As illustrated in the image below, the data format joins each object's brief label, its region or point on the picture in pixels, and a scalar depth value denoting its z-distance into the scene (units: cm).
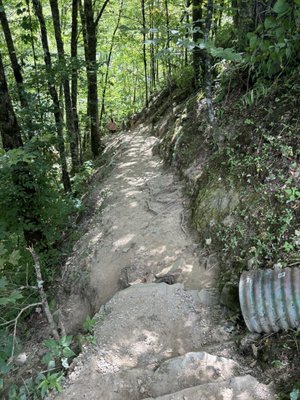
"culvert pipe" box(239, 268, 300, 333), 329
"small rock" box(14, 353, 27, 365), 442
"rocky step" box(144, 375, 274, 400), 285
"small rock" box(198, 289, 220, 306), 416
